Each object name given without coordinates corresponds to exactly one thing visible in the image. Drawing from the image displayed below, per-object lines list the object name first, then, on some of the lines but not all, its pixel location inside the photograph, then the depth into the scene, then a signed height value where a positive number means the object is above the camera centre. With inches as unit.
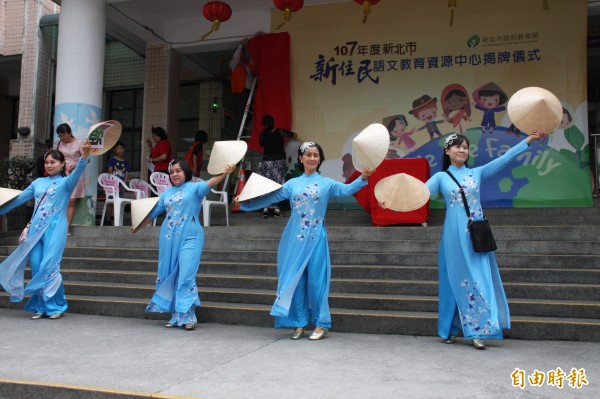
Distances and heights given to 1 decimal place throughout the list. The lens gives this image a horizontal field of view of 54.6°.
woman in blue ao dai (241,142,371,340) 166.9 -5.3
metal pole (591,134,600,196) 341.7 +40.7
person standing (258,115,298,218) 326.3 +43.2
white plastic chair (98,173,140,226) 308.3 +20.1
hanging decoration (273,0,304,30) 309.6 +122.4
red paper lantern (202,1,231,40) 336.2 +127.8
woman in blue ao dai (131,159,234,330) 181.6 -5.7
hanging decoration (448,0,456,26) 306.8 +123.7
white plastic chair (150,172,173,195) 312.3 +27.0
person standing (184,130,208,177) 346.3 +47.2
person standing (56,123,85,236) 282.7 +41.3
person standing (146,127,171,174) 337.4 +45.5
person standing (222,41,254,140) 379.9 +107.4
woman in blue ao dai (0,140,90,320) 197.0 -7.6
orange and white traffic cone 335.6 +29.8
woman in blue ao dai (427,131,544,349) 153.6 -8.8
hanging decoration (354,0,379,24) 293.3 +117.2
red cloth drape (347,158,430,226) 281.6 +20.2
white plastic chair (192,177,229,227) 301.4 +11.7
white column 321.1 +85.1
